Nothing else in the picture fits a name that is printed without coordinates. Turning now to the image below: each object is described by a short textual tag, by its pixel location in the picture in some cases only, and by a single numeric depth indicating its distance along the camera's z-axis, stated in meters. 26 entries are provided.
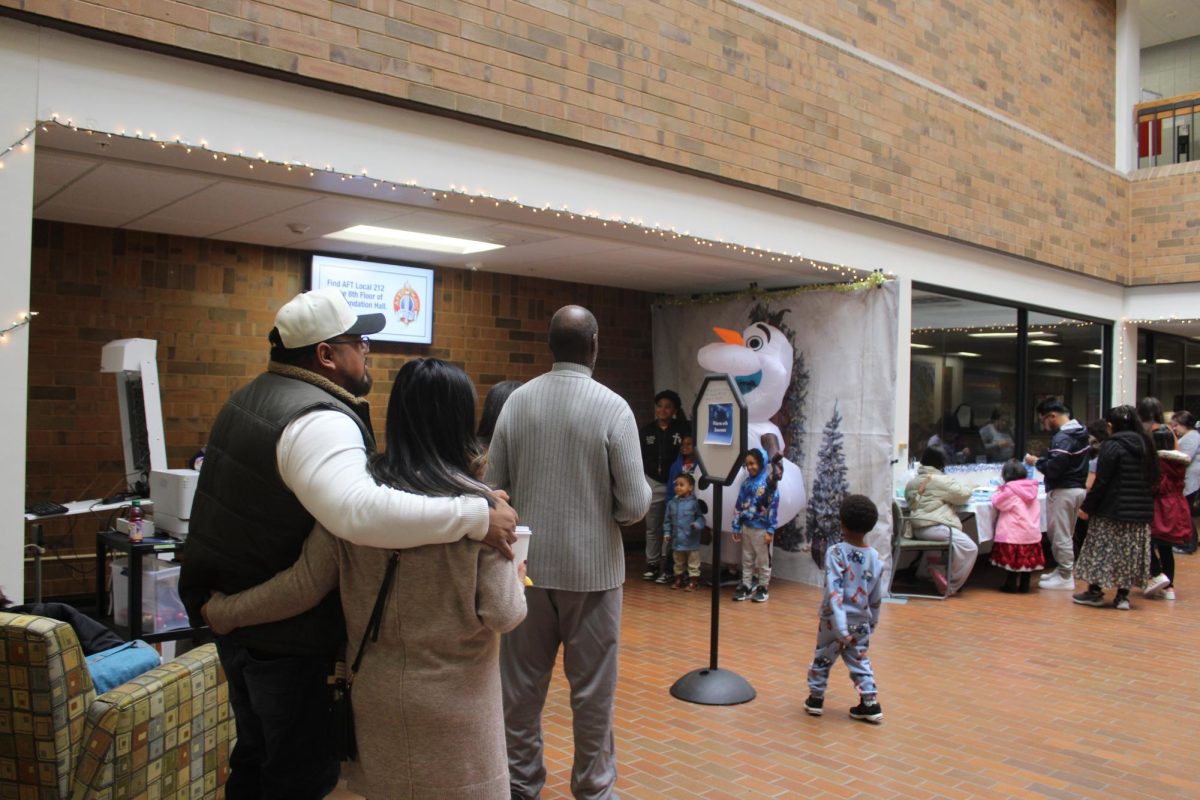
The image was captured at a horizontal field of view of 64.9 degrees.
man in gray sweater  3.19
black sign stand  4.91
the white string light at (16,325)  3.75
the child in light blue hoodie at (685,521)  8.04
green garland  8.02
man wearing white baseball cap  1.91
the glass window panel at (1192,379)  14.55
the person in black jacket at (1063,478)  8.25
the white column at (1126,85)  11.63
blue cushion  3.04
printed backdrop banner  7.95
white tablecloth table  8.20
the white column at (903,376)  8.17
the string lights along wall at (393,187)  4.03
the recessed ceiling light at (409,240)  6.66
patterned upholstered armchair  2.68
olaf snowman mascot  7.90
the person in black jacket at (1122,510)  7.48
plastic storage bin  4.36
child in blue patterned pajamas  4.61
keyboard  4.98
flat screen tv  7.23
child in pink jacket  8.09
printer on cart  4.37
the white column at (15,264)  3.74
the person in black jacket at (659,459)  8.52
